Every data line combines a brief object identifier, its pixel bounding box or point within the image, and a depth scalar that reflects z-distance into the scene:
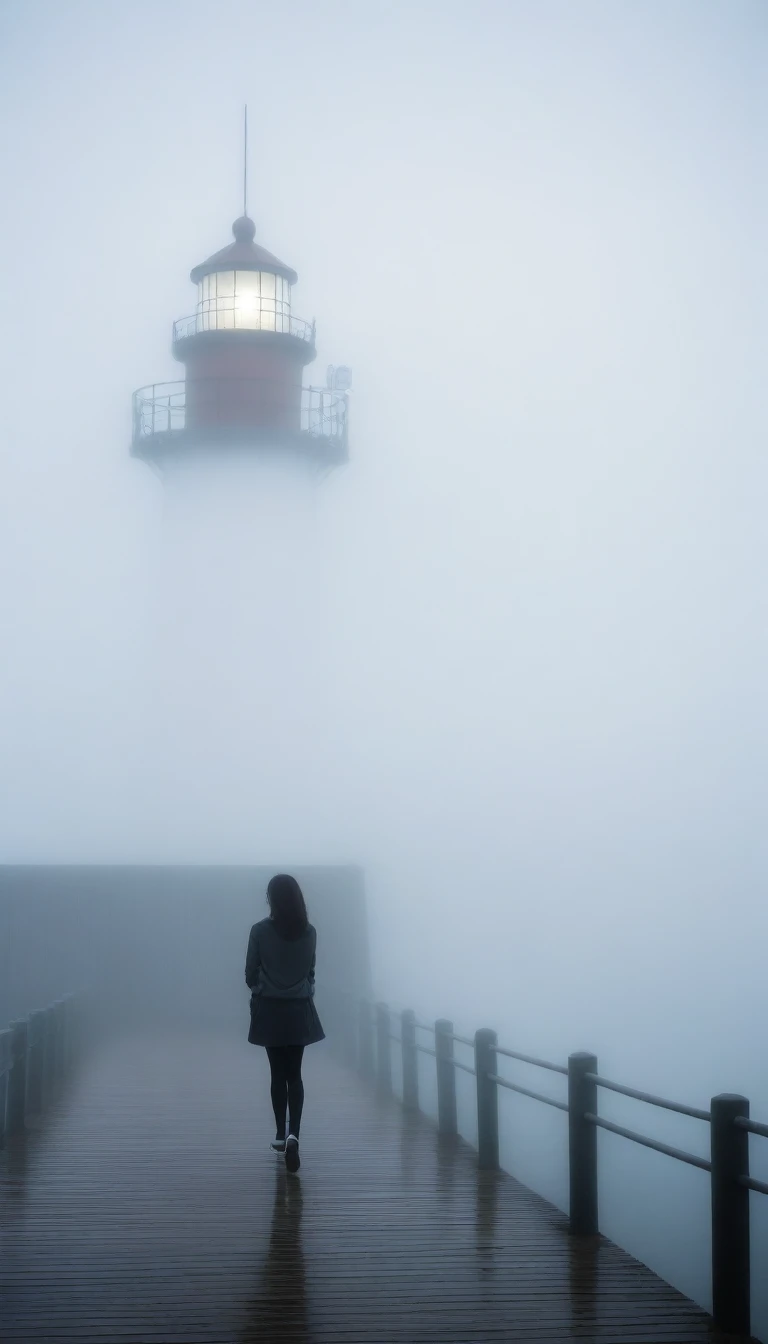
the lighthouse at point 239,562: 27.62
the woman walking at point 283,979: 9.01
